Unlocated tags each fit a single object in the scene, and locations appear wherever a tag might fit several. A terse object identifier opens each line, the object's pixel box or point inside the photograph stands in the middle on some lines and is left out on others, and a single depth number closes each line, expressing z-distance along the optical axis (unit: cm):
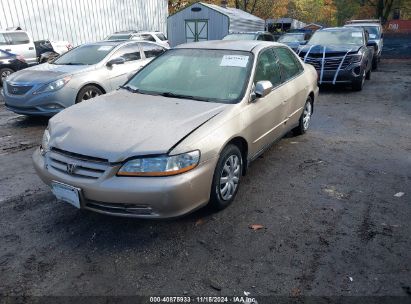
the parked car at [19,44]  1252
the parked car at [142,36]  1653
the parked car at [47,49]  1446
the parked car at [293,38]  1598
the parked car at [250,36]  1522
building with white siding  1783
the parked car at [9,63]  1170
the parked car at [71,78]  629
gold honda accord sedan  275
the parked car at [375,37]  1423
